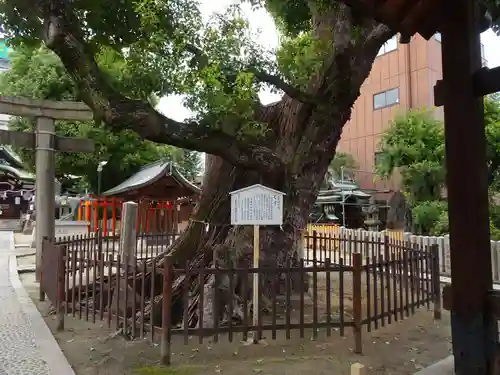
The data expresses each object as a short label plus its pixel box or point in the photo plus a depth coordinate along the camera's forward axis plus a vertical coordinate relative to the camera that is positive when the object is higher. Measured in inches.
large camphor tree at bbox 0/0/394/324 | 220.1 +77.0
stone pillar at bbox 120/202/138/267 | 311.3 -7.9
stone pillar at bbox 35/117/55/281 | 407.8 +38.6
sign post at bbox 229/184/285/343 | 227.0 +6.9
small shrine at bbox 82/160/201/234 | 733.3 +46.4
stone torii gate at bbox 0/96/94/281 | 406.9 +76.7
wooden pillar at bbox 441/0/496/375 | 138.8 +6.8
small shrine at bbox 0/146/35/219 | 1264.8 +102.6
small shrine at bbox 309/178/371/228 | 1078.9 +42.5
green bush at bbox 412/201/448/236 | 704.5 +8.6
